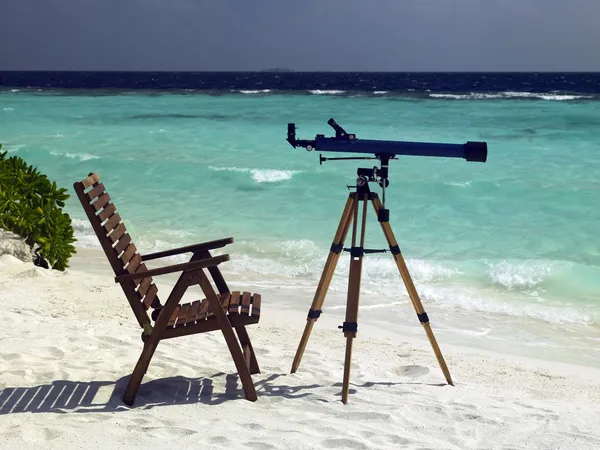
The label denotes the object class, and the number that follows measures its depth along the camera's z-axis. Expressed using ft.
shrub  23.39
